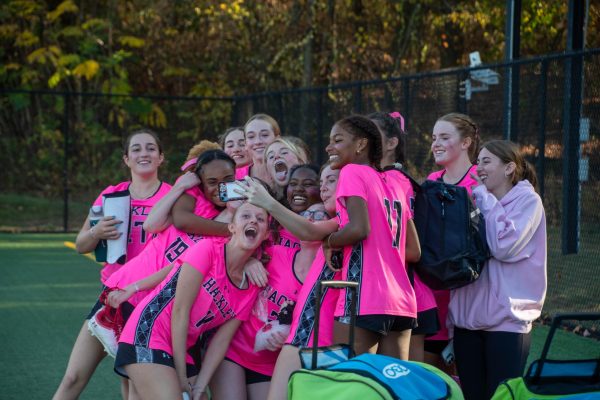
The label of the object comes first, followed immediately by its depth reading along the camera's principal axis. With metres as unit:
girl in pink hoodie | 8.74
